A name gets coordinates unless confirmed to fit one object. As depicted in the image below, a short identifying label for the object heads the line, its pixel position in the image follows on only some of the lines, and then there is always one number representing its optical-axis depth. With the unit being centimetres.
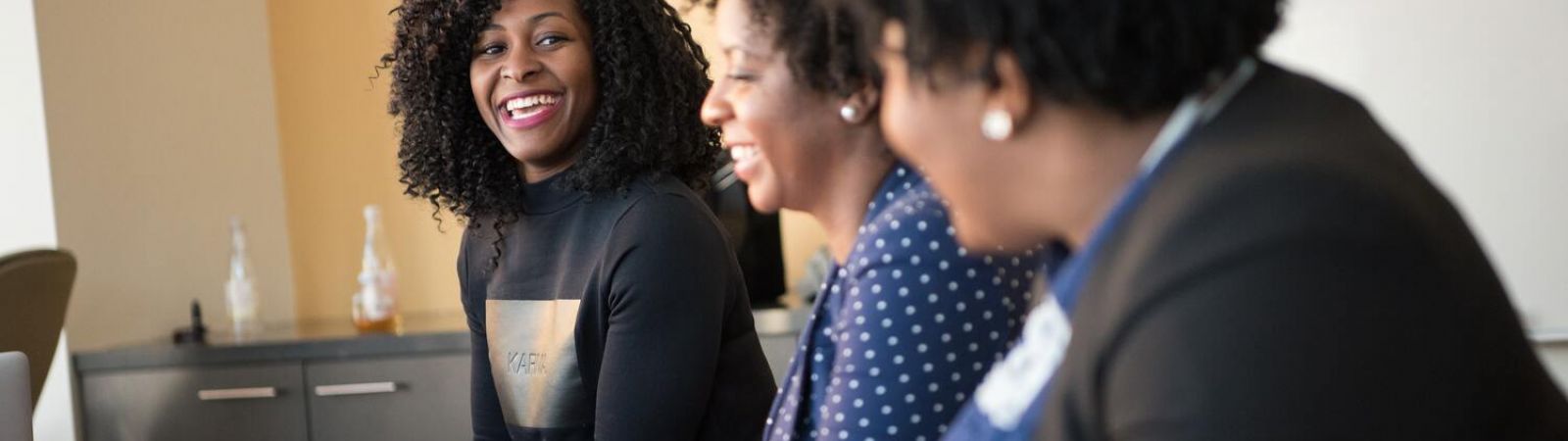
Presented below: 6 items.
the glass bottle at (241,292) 354
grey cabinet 314
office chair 293
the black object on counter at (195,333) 348
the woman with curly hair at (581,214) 168
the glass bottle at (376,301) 335
